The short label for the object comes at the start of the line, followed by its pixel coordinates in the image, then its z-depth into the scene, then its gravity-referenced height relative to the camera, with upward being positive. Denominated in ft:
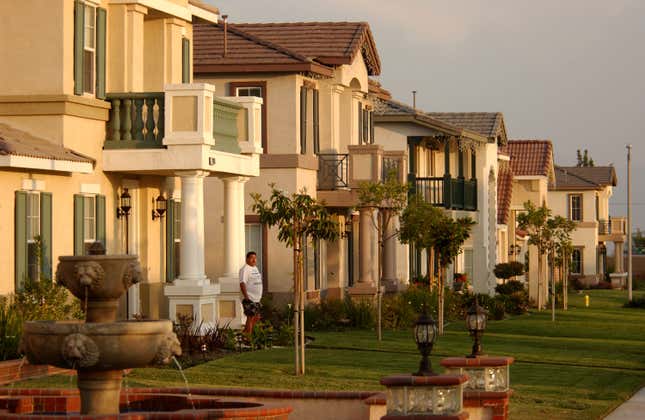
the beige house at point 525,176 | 221.05 +11.83
